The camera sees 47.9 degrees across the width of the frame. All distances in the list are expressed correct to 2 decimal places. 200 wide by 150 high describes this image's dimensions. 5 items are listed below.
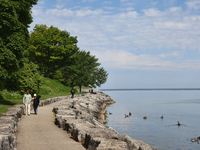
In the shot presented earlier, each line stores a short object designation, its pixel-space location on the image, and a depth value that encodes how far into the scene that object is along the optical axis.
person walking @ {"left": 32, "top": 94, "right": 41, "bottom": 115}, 19.92
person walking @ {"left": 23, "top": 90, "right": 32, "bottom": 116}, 18.97
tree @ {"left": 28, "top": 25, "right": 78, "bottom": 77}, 59.19
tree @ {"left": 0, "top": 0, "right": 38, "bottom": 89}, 18.80
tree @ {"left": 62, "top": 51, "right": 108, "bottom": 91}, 62.09
